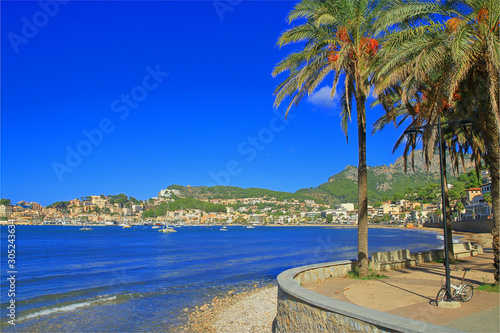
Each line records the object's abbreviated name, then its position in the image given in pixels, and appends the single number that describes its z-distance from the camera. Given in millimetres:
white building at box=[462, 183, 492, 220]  65069
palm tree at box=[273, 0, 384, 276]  11234
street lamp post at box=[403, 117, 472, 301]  7387
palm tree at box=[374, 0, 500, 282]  8406
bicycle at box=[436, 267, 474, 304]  7555
